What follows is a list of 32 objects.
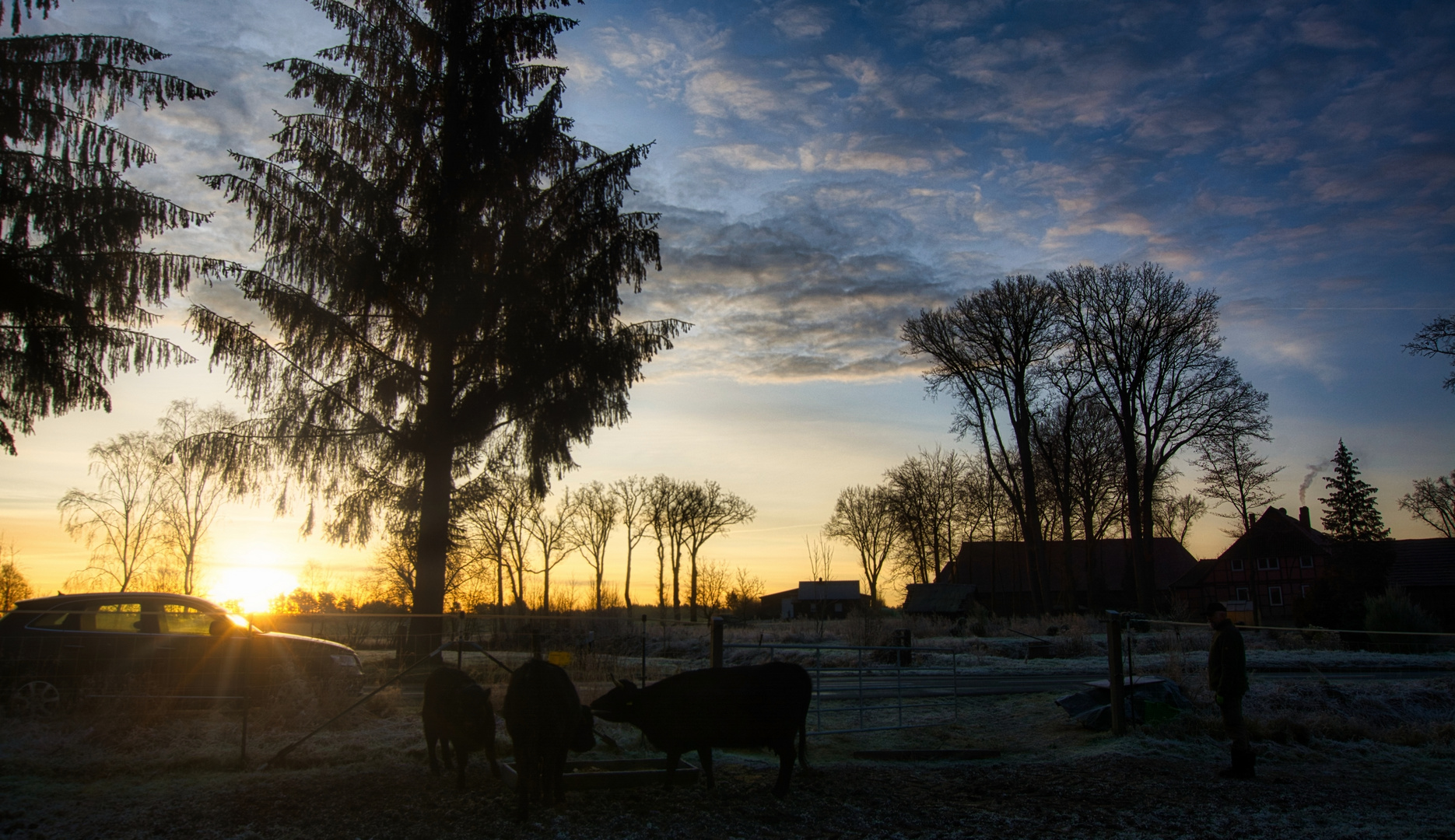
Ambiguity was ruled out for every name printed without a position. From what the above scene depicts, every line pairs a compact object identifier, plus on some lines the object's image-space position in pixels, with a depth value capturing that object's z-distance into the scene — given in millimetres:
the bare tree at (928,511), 56969
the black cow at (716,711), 7547
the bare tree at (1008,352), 37531
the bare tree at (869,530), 62844
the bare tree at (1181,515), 59125
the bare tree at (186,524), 40219
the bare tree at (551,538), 63312
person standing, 8562
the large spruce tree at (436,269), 14086
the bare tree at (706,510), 64938
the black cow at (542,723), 6613
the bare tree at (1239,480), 45500
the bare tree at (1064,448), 38156
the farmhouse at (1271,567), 50031
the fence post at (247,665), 7930
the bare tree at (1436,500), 59844
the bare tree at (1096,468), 42781
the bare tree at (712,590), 66188
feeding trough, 7266
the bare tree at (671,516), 65125
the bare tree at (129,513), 38875
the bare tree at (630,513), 66125
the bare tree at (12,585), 29127
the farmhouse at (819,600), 81312
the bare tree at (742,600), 61844
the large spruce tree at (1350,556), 30016
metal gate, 12188
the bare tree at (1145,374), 35406
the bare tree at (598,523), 65812
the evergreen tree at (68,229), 10797
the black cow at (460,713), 7266
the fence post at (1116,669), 10688
